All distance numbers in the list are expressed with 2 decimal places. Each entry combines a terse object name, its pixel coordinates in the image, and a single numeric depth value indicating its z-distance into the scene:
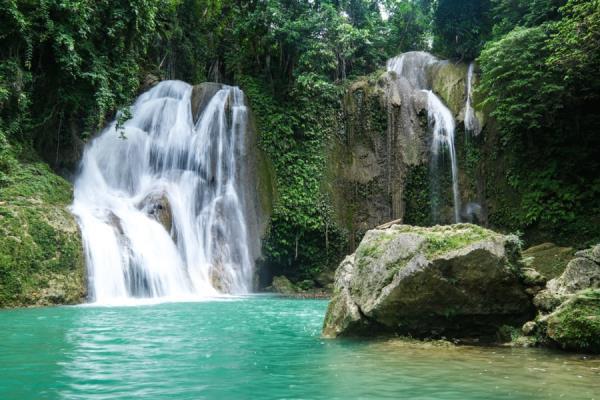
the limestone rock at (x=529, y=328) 6.67
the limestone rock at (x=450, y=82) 21.30
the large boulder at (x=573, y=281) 6.59
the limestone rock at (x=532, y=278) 6.89
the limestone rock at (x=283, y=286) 18.58
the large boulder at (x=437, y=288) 6.61
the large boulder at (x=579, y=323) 5.79
